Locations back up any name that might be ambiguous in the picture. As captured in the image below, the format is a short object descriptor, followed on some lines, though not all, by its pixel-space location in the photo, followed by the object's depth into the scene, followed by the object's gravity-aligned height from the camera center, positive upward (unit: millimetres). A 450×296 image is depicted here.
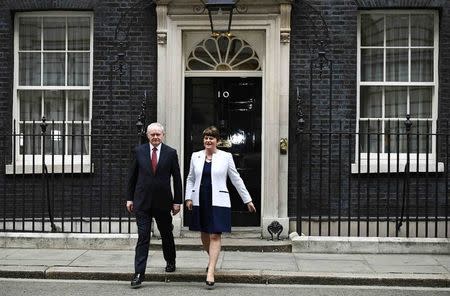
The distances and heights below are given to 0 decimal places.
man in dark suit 7848 -516
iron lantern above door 9672 +1870
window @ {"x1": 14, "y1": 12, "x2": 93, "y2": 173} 11094 +1033
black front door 10922 +346
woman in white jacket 7723 -601
